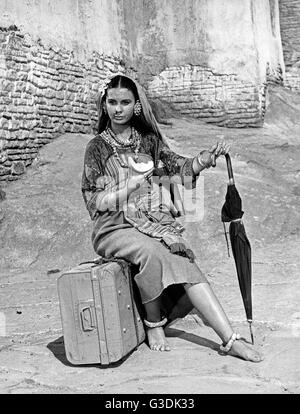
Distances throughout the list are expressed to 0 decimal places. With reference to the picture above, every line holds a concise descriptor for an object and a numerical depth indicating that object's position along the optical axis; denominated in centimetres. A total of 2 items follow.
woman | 325
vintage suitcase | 314
